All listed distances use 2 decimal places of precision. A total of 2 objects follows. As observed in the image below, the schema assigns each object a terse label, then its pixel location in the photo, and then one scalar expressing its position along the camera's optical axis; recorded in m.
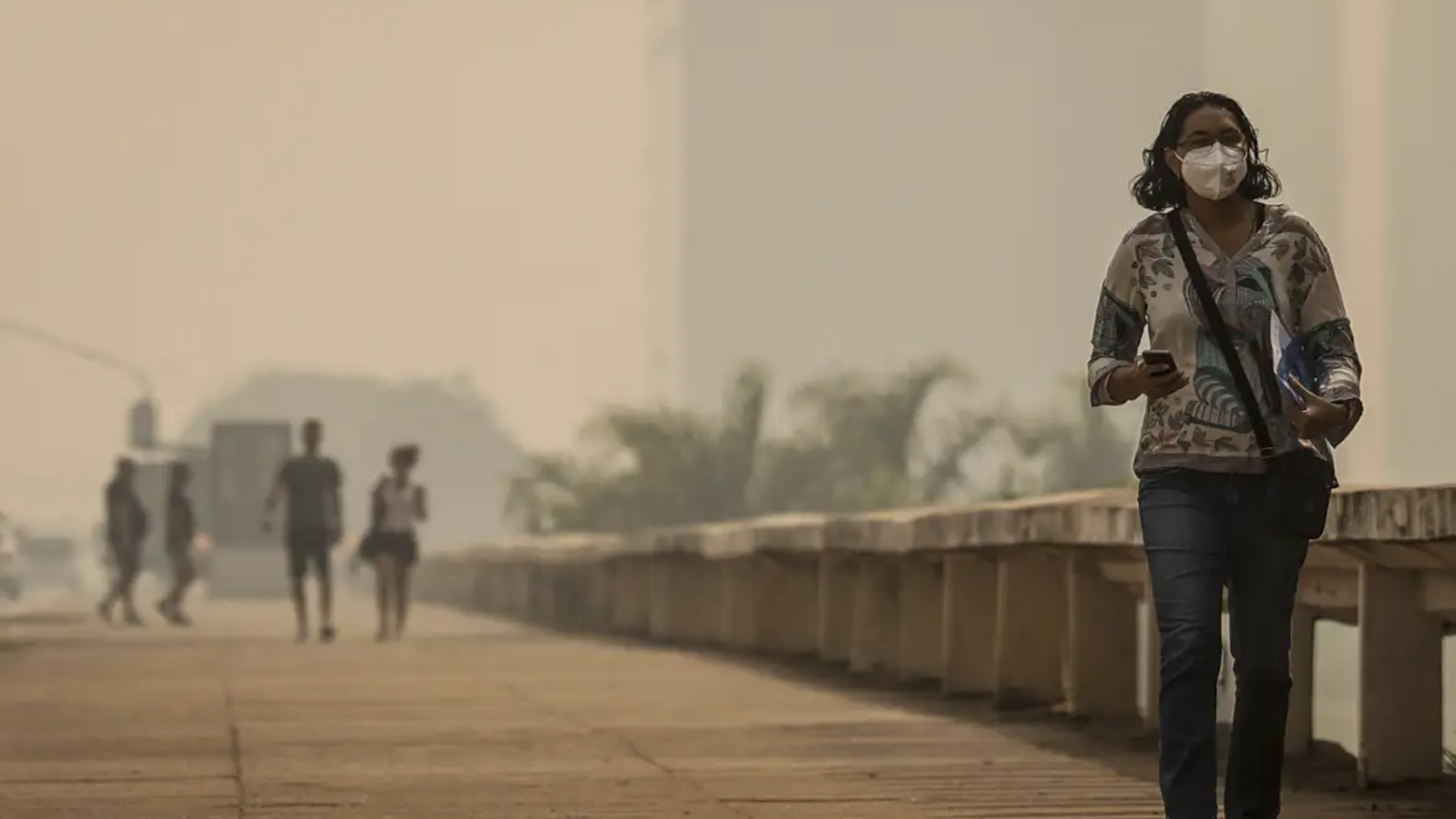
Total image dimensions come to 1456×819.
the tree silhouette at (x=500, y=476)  79.44
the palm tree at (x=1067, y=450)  72.38
